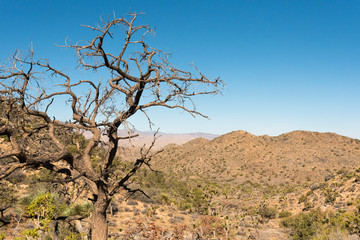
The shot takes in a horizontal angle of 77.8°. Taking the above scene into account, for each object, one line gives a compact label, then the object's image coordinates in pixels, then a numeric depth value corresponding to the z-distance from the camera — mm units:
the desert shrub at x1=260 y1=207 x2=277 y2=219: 24281
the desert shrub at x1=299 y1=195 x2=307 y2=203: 26078
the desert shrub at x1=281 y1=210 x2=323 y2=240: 14250
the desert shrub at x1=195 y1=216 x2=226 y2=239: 15917
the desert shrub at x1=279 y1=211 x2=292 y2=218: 23453
